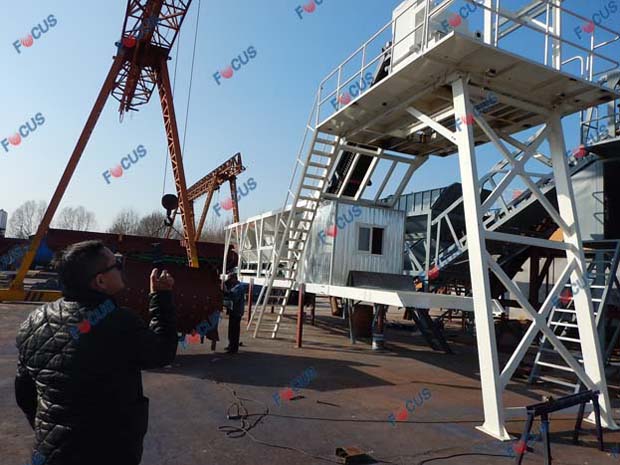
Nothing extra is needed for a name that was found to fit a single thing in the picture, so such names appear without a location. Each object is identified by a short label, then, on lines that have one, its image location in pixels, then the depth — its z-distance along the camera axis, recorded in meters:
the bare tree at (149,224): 58.09
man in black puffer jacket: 2.23
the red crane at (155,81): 16.52
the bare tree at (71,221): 76.96
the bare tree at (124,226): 66.60
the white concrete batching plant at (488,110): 6.44
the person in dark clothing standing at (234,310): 10.27
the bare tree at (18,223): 78.39
